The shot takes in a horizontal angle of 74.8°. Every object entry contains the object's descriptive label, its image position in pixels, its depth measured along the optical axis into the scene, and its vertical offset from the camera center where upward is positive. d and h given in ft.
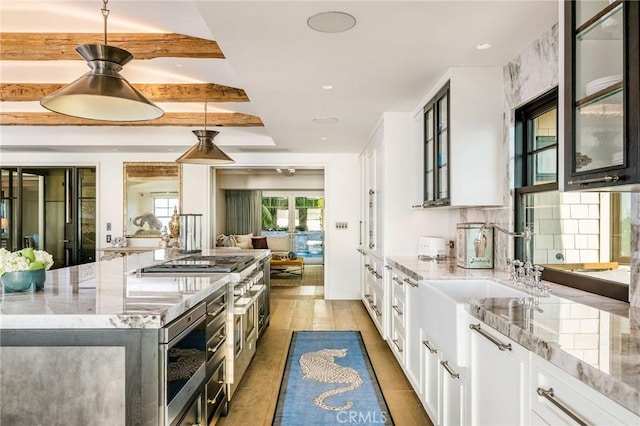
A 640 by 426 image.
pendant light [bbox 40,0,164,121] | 6.57 +1.97
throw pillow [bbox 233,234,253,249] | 32.58 -2.38
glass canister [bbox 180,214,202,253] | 14.20 -0.74
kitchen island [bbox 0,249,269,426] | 5.08 -1.90
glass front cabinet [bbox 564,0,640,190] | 4.15 +1.31
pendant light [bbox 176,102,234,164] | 12.65 +1.82
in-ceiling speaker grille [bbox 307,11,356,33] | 7.02 +3.30
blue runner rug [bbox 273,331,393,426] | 8.82 -4.34
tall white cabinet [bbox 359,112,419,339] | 13.44 +0.64
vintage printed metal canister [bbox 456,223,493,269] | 9.89 -0.83
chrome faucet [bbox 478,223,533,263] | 8.94 -0.80
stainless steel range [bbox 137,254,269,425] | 6.18 -2.53
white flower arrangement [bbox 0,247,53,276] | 6.06 -0.74
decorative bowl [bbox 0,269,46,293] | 6.13 -1.03
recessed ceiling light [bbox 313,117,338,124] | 14.42 +3.21
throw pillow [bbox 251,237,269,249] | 33.47 -2.48
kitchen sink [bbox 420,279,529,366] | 6.32 -1.67
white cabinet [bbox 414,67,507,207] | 9.66 +1.77
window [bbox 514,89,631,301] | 6.75 -0.12
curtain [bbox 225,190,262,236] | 39.22 -0.06
